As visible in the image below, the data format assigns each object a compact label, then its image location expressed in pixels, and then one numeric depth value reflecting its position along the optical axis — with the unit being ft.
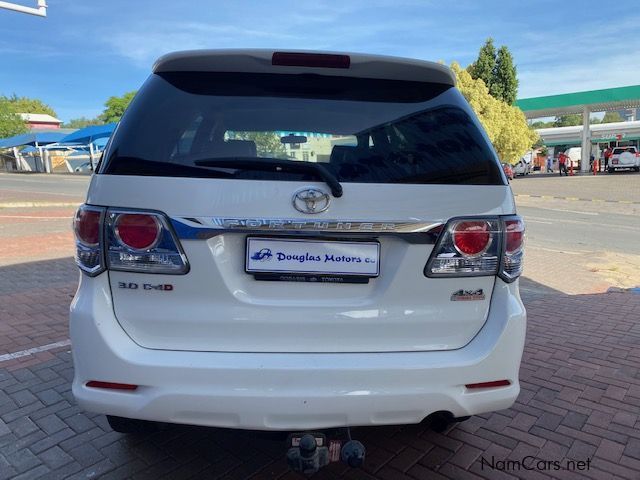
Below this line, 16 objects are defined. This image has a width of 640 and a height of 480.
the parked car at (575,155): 139.95
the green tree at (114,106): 234.70
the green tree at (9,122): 200.34
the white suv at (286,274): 6.09
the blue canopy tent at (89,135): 126.31
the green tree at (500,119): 83.51
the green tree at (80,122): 346.83
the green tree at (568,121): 297.18
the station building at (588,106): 100.63
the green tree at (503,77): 102.27
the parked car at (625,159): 108.47
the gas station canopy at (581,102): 99.86
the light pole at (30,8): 47.75
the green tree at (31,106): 303.17
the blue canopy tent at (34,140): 159.43
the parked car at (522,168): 131.13
